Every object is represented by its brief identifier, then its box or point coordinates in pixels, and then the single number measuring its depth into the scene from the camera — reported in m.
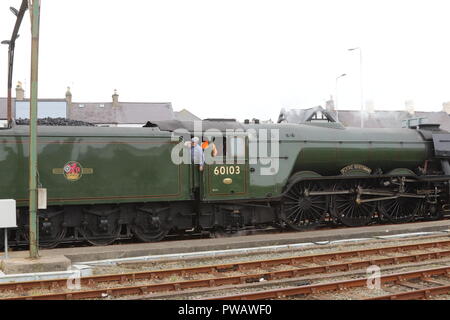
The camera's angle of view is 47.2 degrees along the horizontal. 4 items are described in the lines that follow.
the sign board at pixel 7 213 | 9.46
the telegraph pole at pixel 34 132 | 9.26
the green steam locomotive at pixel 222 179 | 11.05
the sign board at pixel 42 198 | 9.45
